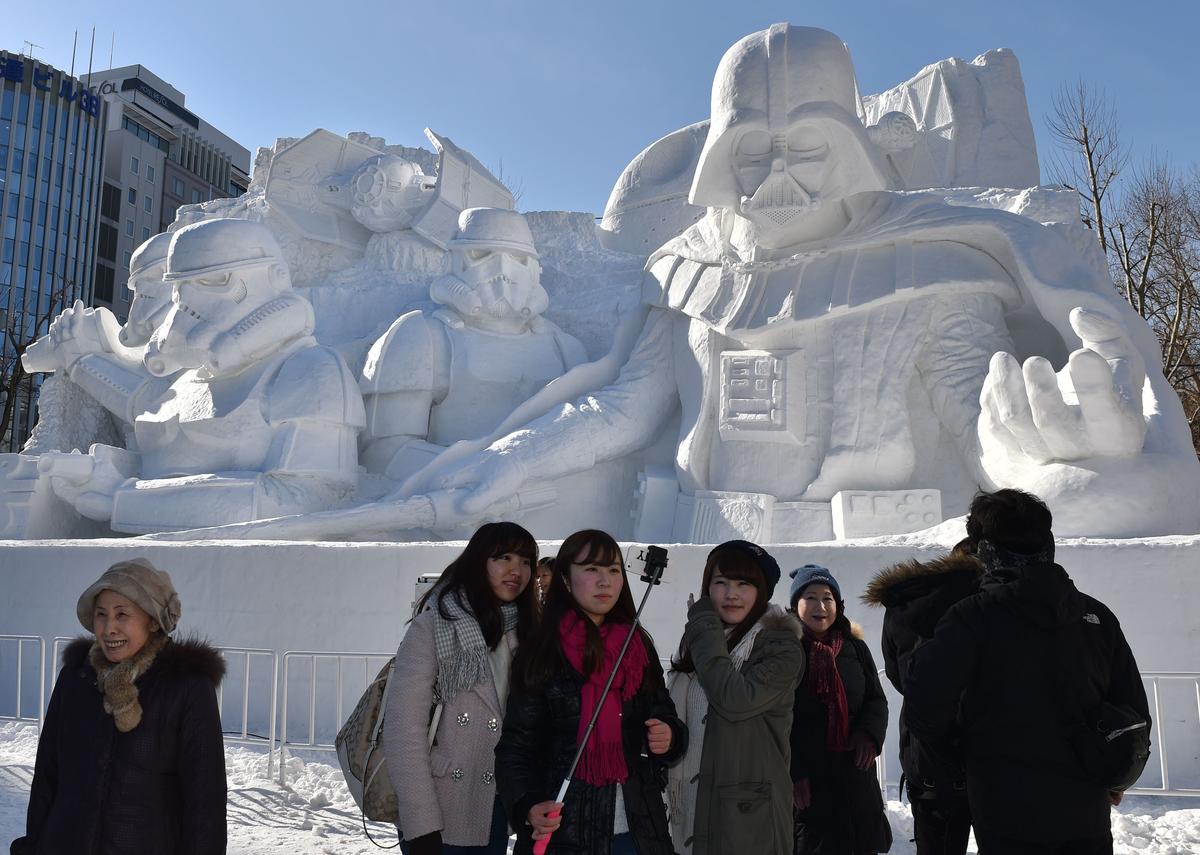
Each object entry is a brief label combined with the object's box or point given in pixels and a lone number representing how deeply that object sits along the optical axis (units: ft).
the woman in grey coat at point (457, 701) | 7.20
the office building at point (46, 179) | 118.73
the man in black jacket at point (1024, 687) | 6.60
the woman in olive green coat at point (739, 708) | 7.34
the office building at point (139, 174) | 125.80
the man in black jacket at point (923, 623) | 7.59
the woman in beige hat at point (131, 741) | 6.66
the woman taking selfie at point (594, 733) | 7.07
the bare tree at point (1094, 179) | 46.06
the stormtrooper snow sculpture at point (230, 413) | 19.62
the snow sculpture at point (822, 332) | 17.42
